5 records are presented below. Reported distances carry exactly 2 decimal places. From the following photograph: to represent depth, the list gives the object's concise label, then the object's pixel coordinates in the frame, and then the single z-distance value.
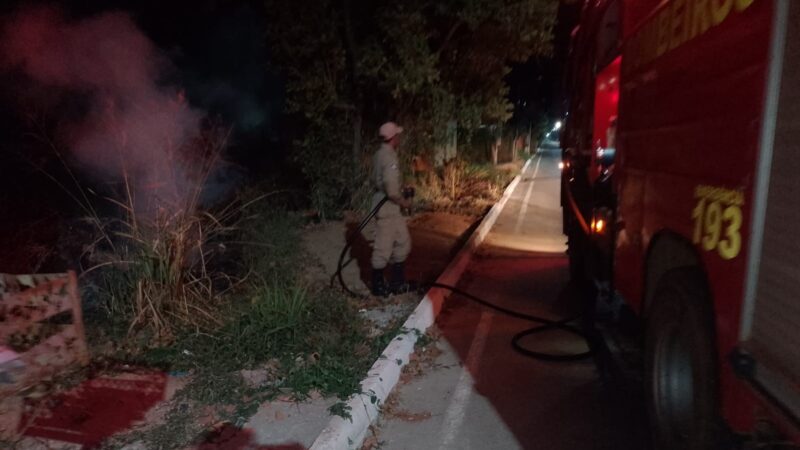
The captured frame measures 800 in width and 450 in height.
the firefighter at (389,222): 6.45
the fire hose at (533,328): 5.22
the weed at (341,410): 3.81
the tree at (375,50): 9.70
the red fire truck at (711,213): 2.23
